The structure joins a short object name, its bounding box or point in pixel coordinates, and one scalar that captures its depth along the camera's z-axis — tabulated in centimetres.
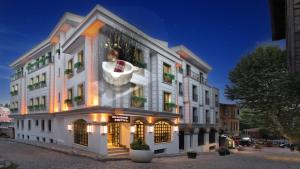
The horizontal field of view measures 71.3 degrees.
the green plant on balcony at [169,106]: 2288
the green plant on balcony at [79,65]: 1837
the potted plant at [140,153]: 1425
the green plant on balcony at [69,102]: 1974
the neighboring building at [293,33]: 738
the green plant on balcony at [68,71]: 2010
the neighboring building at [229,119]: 4571
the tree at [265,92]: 1966
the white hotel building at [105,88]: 1703
